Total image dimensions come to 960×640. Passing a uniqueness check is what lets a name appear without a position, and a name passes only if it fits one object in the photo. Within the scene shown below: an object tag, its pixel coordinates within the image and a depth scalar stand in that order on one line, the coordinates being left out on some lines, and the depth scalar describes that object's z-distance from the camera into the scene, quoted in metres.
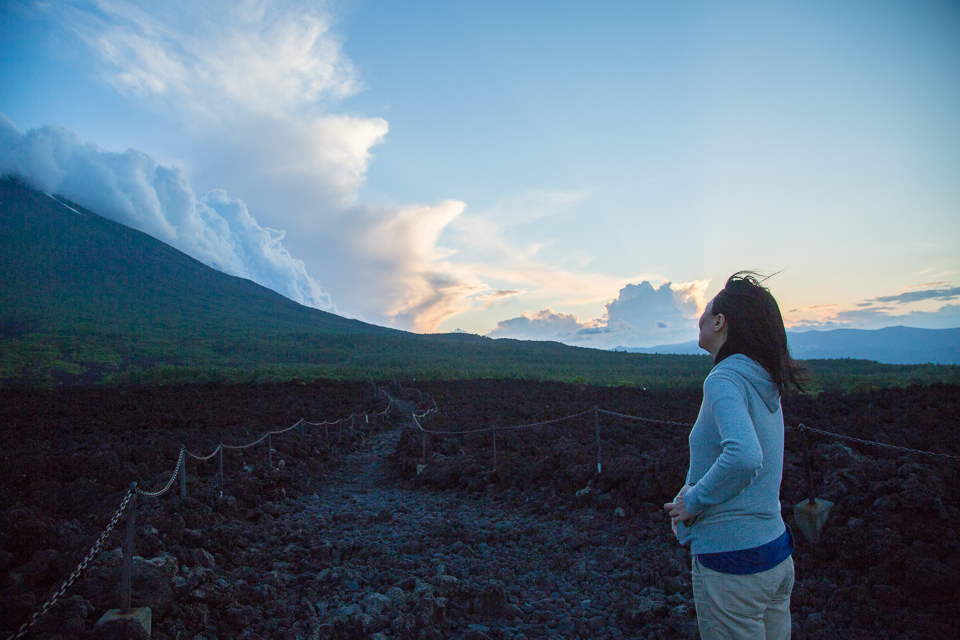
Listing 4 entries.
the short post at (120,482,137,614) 3.39
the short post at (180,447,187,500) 6.22
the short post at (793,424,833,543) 4.95
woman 1.72
